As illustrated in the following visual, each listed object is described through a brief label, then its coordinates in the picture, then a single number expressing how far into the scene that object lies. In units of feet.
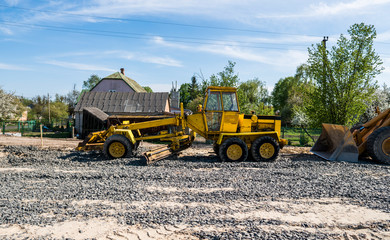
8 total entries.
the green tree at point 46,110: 141.28
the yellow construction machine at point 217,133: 33.58
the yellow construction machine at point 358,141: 33.58
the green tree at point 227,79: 69.05
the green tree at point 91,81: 247.50
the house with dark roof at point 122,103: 78.20
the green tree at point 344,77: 50.47
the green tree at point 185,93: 222.69
